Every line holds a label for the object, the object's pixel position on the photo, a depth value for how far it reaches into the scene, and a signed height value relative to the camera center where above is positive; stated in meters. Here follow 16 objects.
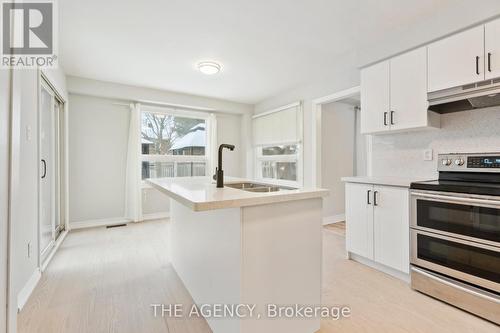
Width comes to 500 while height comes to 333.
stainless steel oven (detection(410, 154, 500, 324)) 1.63 -0.52
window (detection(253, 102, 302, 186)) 4.38 +0.46
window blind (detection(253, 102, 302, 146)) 4.36 +0.83
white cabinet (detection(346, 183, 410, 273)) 2.15 -0.56
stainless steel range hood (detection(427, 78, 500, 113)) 1.79 +0.56
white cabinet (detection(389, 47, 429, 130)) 2.18 +0.73
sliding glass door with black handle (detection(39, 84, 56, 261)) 2.84 -0.03
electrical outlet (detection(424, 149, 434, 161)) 2.43 +0.13
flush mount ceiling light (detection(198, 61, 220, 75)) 3.19 +1.35
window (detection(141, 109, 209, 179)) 4.63 +0.46
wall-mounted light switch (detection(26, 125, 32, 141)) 2.03 +0.30
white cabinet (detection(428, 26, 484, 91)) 1.84 +0.87
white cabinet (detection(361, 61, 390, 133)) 2.47 +0.74
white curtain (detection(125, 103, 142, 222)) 4.30 -0.07
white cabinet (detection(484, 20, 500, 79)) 1.74 +0.87
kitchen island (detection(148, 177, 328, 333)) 1.28 -0.50
